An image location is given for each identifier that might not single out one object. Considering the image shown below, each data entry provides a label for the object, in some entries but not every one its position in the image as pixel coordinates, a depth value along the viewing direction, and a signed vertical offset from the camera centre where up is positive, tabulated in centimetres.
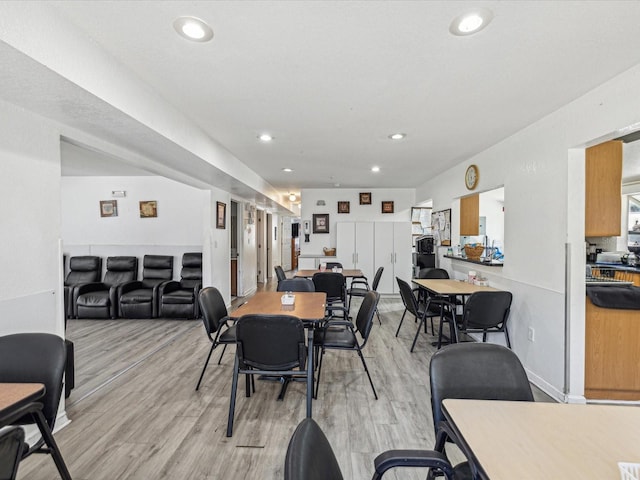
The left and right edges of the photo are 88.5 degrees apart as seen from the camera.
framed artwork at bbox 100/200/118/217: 613 +48
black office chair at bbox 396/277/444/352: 399 -91
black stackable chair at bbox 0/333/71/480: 161 -67
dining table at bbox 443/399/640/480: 91 -65
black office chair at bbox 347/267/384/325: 504 -92
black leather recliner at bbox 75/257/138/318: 529 -109
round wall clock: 450 +80
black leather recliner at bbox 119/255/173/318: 532 -95
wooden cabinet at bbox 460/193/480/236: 507 +28
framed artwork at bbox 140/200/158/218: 611 +46
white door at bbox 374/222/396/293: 742 -43
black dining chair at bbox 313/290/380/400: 282 -93
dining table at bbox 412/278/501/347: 367 -66
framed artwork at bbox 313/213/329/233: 799 +26
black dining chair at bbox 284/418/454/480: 75 -59
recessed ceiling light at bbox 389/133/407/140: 370 +112
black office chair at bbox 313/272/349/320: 462 -72
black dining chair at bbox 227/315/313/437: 221 -78
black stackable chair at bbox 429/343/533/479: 144 -64
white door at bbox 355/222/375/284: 746 -14
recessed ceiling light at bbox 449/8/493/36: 167 +112
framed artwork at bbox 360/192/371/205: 792 +87
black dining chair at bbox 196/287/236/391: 286 -75
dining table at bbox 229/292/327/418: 252 -65
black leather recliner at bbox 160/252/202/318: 531 -106
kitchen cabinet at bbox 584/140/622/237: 280 +39
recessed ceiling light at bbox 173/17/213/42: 174 +112
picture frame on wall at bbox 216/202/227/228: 588 +35
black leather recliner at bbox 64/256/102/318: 573 -65
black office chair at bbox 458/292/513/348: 331 -79
